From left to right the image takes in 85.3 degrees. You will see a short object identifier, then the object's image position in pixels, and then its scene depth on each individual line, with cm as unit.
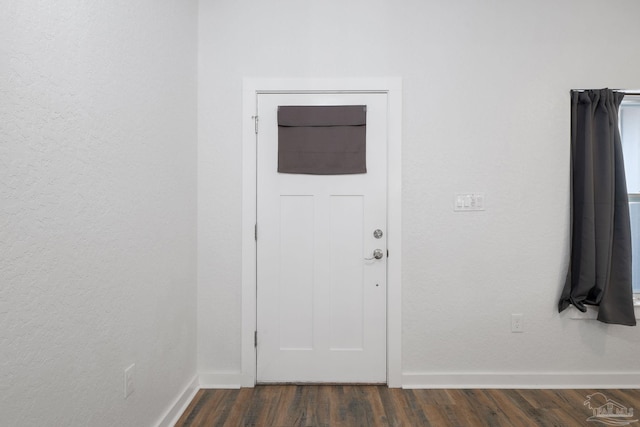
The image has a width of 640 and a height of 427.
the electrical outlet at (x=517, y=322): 237
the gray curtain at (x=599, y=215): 230
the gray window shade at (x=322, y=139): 238
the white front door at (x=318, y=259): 240
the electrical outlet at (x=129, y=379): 156
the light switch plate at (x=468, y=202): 238
